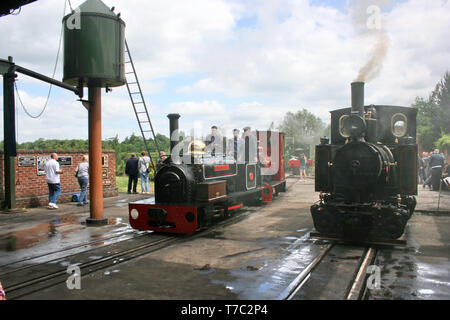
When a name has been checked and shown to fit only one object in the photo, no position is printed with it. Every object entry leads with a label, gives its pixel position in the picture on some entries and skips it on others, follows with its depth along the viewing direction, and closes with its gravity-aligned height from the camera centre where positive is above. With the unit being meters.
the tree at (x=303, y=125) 40.19 +3.46
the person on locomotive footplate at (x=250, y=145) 9.98 +0.28
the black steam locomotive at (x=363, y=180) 6.14 -0.47
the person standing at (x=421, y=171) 17.08 -0.85
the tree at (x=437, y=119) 35.16 +3.48
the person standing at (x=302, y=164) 20.49 -0.54
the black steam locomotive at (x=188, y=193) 7.14 -0.80
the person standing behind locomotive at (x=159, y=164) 7.90 -0.20
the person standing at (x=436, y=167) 14.40 -0.53
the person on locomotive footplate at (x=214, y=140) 9.10 +0.38
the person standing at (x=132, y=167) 13.98 -0.44
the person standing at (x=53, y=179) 10.46 -0.66
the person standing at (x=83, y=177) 11.03 -0.64
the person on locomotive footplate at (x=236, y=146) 9.54 +0.24
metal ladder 9.56 +1.50
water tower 8.06 +2.19
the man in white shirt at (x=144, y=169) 14.04 -0.52
